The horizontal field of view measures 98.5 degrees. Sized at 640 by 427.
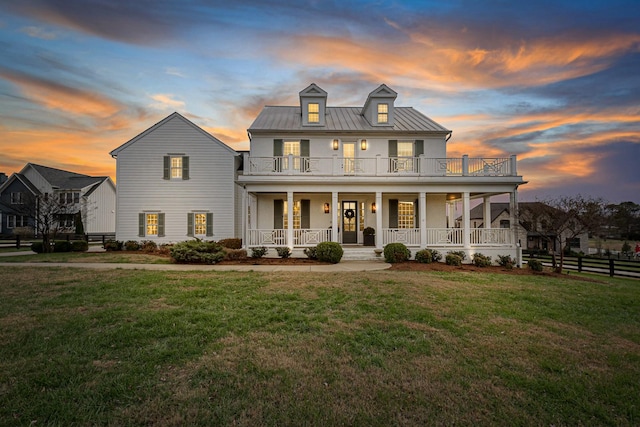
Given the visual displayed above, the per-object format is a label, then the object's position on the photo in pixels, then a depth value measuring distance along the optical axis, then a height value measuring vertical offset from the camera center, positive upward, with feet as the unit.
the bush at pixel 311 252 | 43.97 -4.72
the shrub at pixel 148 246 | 56.51 -4.41
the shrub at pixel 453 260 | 41.59 -5.77
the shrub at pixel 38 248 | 54.68 -4.41
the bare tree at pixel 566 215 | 44.45 +0.90
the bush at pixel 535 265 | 40.42 -6.50
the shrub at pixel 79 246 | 56.35 -4.22
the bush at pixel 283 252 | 44.14 -4.57
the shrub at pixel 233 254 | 43.49 -4.79
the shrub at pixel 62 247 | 56.85 -4.42
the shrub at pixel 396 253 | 42.57 -4.73
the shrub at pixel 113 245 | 56.82 -4.14
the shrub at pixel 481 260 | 42.22 -5.95
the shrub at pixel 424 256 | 42.42 -5.27
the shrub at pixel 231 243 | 57.06 -3.95
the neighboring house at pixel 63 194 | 102.53 +11.94
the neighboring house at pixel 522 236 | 131.34 -6.21
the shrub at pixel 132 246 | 57.31 -4.39
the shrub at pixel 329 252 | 41.96 -4.44
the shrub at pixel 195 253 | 40.60 -4.31
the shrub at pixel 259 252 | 44.39 -4.56
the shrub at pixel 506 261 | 42.11 -6.32
